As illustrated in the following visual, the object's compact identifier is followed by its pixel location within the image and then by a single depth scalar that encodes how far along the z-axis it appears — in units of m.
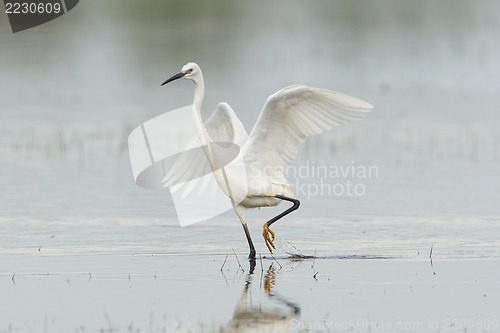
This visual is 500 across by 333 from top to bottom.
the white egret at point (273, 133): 19.94
